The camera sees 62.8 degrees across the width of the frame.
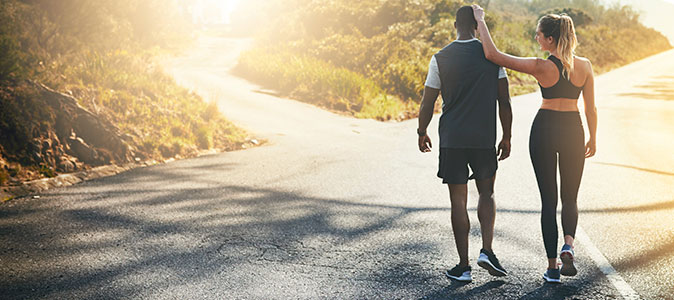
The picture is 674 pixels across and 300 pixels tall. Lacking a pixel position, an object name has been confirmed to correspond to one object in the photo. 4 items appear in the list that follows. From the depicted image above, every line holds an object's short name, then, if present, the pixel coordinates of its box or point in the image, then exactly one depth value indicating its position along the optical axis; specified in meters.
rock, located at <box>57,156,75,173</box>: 8.17
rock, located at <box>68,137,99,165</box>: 8.68
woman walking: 3.98
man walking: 3.92
